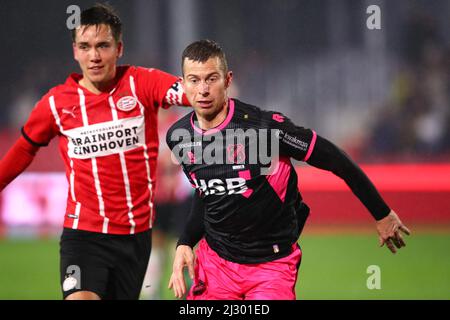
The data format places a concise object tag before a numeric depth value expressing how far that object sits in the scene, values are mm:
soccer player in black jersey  8086
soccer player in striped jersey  9273
